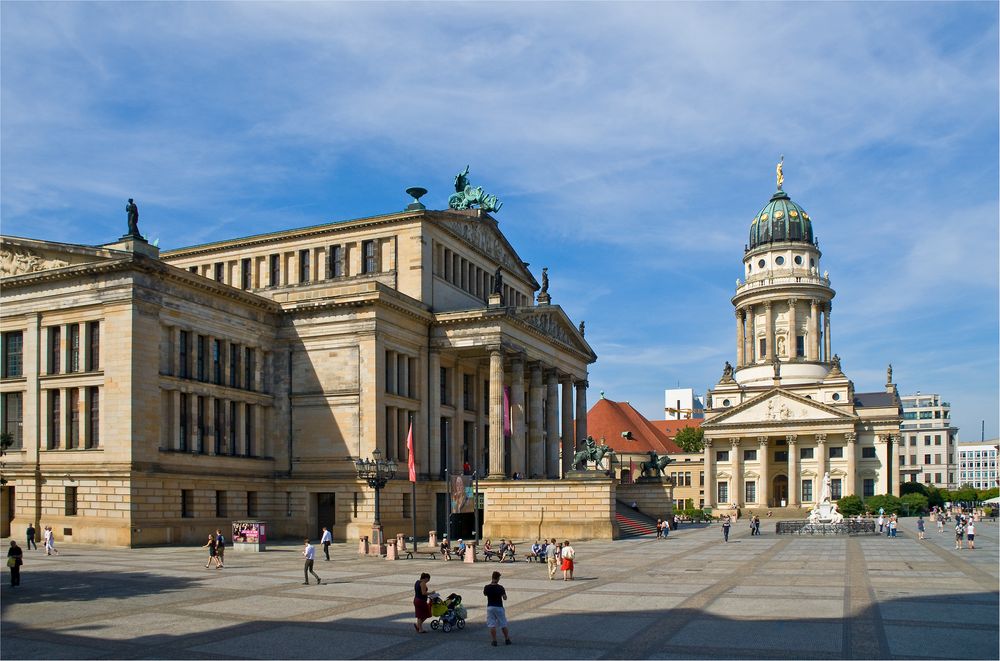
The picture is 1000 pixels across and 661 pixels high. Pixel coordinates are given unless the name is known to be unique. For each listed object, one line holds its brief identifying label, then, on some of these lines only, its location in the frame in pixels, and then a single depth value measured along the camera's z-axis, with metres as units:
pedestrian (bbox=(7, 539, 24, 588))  31.22
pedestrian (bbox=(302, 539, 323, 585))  32.53
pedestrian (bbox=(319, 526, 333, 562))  42.12
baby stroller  23.66
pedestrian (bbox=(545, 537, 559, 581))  35.78
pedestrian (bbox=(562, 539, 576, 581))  35.06
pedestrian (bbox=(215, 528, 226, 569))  37.91
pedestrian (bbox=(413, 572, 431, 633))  23.33
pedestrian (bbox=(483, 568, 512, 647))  21.52
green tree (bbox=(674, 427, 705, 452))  155.12
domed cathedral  127.31
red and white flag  50.59
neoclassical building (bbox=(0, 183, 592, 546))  49.22
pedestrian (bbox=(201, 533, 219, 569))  37.81
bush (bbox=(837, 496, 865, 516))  108.00
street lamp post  46.41
